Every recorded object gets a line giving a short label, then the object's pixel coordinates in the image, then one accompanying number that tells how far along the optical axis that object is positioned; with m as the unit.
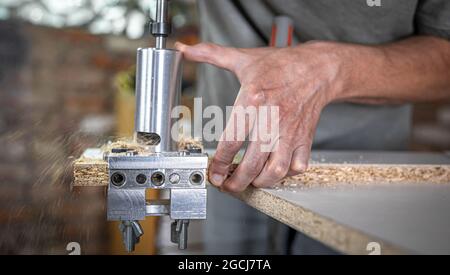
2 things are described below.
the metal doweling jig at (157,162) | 0.73
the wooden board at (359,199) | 0.52
